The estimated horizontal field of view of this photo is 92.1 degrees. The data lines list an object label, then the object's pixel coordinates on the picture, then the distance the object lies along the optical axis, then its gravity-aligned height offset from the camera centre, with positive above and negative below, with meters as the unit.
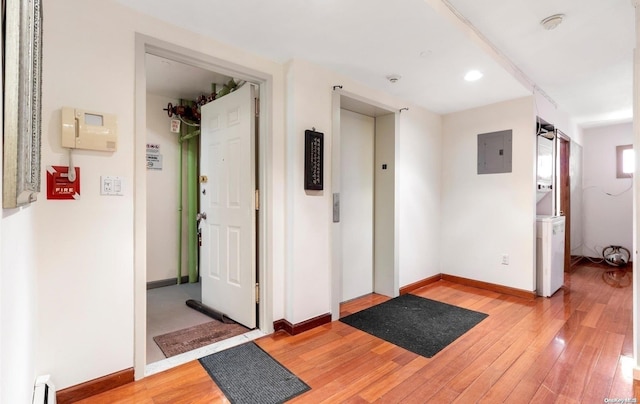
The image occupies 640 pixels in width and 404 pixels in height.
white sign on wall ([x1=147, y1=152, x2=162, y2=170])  3.78 +0.51
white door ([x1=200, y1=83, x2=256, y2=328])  2.53 -0.02
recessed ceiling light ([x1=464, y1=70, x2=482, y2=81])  2.73 +1.17
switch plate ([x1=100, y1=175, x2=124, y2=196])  1.73 +0.10
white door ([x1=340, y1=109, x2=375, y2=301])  3.31 +0.02
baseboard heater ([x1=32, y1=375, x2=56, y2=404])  1.35 -0.87
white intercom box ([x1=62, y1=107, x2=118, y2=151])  1.61 +0.39
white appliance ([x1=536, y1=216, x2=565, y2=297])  3.40 -0.58
